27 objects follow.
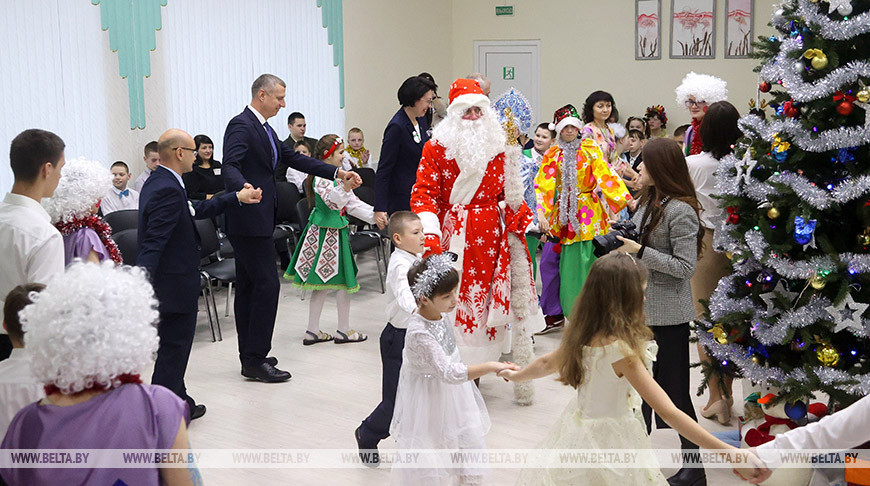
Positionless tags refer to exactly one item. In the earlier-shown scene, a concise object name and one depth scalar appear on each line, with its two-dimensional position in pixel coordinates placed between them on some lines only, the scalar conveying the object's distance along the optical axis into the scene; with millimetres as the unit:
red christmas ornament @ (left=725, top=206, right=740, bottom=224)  3844
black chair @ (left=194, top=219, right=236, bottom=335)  6379
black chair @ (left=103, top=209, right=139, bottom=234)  6489
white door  11391
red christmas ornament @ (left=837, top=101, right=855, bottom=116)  3318
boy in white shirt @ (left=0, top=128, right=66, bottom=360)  3098
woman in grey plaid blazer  3574
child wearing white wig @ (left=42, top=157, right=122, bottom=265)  3752
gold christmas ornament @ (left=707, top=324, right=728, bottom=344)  3883
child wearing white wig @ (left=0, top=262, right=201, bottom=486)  1922
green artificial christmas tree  3367
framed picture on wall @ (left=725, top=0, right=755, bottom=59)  9898
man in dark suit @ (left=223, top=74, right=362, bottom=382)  5109
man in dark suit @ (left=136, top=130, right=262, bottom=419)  4242
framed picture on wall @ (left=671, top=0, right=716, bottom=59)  10148
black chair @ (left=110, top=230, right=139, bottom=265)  5902
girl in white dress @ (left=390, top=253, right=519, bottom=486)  3203
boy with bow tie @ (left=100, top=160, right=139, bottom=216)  7162
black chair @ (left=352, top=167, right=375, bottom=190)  8461
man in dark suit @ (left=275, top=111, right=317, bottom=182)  8875
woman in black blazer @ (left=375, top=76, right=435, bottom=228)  5809
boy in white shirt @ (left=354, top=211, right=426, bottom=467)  3857
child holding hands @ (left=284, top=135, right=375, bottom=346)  6207
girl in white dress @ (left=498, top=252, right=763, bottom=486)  2689
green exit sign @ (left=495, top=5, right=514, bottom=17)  11438
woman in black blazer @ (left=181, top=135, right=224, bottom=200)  7816
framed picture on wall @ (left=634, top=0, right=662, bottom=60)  10477
